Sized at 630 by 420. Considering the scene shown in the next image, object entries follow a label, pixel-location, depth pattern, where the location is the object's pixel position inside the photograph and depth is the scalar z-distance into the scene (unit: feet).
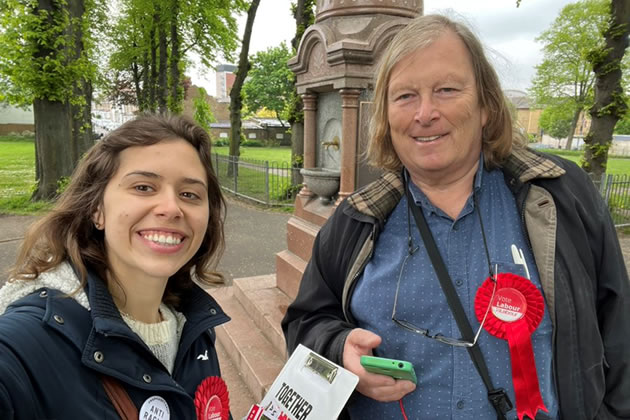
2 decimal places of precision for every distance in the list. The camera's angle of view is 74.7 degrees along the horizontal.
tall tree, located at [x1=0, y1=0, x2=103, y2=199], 29.32
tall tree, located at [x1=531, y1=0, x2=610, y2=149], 105.09
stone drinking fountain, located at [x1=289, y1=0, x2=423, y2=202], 11.87
